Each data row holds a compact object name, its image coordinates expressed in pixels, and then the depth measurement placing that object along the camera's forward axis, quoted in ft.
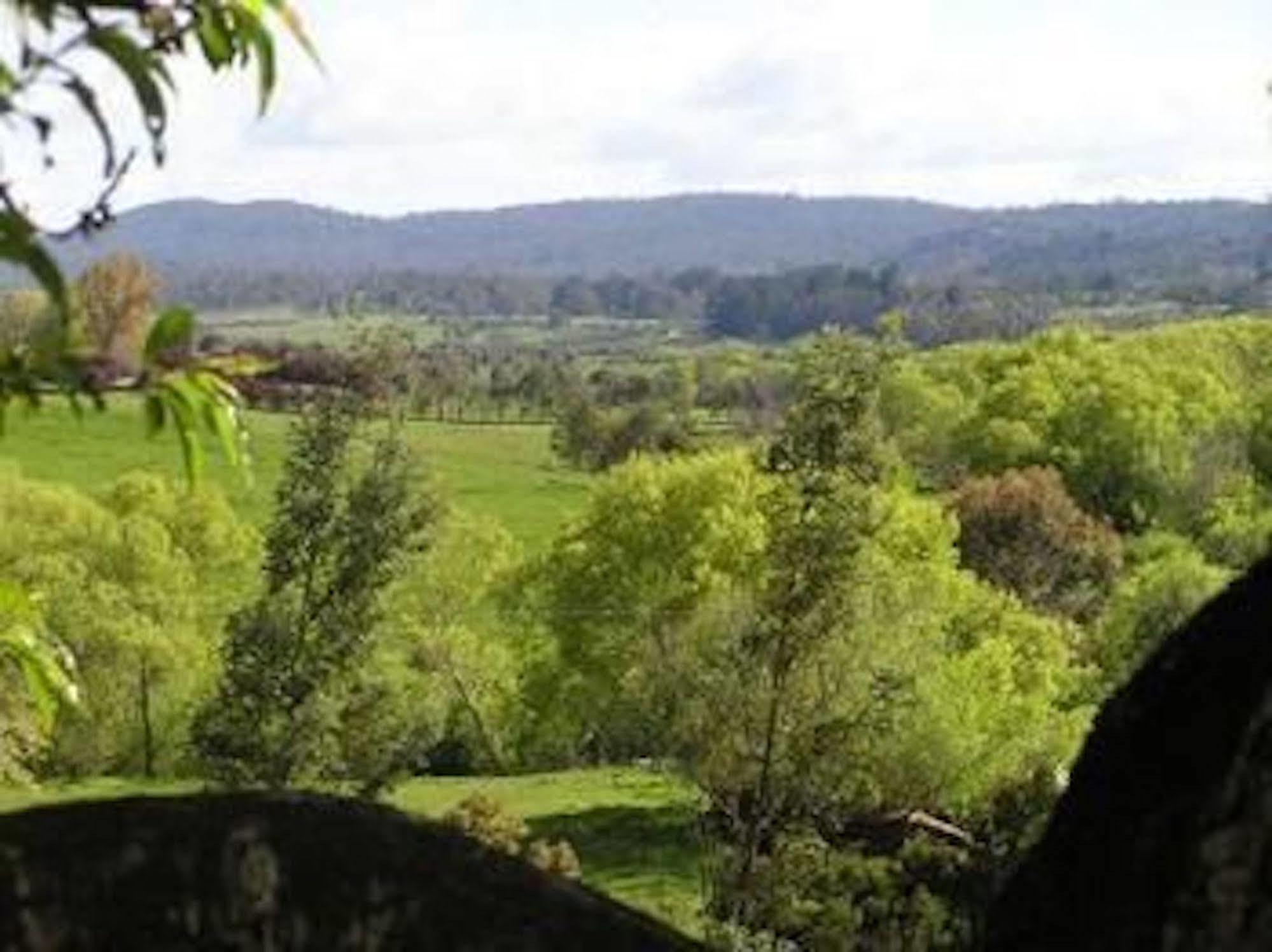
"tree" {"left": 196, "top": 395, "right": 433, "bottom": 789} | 168.96
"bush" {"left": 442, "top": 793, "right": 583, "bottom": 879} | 163.02
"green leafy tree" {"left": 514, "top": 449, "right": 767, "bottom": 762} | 224.33
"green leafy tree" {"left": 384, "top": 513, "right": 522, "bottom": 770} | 270.87
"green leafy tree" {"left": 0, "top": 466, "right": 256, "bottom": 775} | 260.42
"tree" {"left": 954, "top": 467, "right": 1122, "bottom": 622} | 307.37
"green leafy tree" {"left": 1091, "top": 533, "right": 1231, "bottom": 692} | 241.55
